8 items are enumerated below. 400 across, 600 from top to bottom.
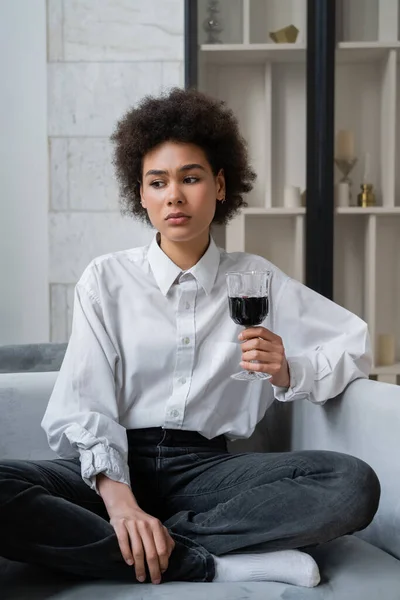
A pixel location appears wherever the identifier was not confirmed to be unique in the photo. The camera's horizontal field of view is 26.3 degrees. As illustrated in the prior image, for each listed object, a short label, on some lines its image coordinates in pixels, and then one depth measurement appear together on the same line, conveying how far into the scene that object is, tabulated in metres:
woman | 1.47
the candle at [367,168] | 3.12
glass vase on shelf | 3.07
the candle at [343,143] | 3.07
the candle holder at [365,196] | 3.10
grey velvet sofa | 1.42
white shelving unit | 3.06
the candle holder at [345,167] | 3.07
